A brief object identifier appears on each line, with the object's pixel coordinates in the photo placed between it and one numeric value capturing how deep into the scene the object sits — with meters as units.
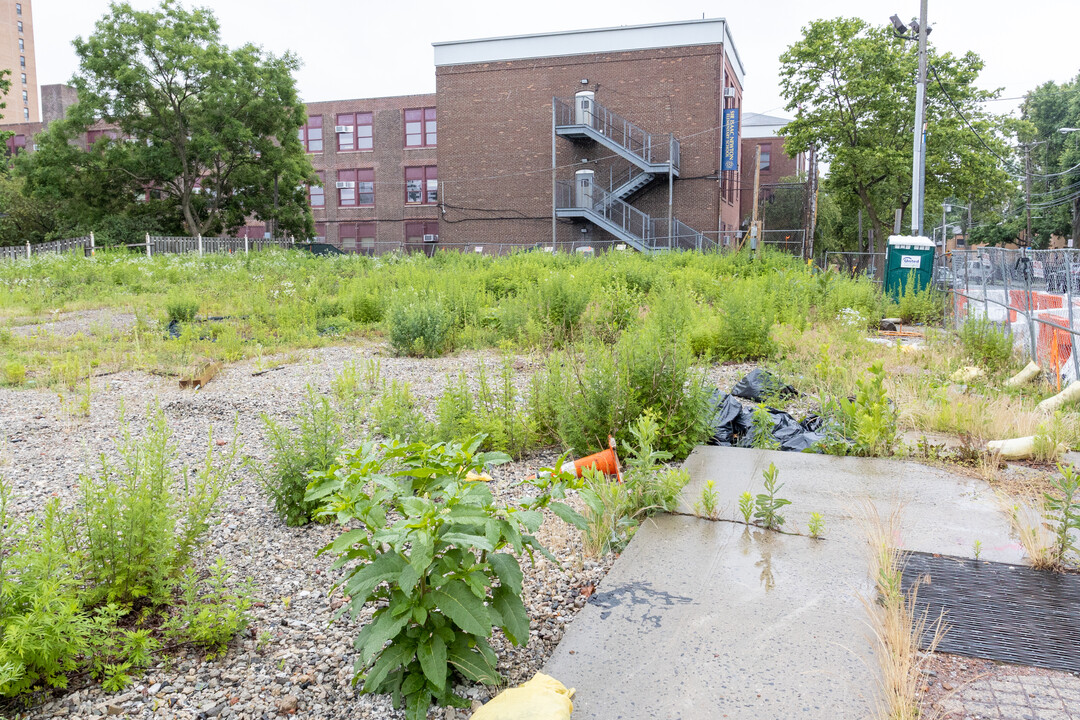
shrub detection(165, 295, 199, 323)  12.90
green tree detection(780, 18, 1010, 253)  35.41
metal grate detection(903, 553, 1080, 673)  2.76
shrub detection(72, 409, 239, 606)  3.16
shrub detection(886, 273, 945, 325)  14.69
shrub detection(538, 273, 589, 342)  10.86
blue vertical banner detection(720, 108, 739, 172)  36.34
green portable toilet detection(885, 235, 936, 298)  17.50
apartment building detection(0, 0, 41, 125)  95.62
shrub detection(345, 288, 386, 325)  13.61
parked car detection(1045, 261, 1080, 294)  11.87
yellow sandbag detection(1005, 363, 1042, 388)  7.65
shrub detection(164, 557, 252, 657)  2.96
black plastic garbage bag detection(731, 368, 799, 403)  7.15
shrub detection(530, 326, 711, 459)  5.55
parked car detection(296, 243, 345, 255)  39.59
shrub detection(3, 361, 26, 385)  8.72
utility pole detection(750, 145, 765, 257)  28.85
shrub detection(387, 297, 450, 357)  10.34
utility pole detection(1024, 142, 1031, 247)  52.29
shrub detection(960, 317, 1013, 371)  8.73
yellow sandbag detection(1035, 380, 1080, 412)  6.30
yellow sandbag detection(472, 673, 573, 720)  2.37
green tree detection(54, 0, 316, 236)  36.38
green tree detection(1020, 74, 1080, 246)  55.00
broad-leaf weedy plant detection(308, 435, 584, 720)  2.43
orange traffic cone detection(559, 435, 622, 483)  4.94
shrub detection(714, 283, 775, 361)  9.27
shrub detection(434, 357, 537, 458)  5.40
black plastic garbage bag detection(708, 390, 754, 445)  6.08
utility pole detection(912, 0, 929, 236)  21.39
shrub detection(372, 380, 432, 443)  5.22
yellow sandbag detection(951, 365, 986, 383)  7.85
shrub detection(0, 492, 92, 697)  2.54
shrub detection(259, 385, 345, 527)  4.36
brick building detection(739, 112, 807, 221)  57.75
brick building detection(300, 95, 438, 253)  49.38
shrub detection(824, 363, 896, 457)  5.30
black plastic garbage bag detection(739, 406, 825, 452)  5.74
